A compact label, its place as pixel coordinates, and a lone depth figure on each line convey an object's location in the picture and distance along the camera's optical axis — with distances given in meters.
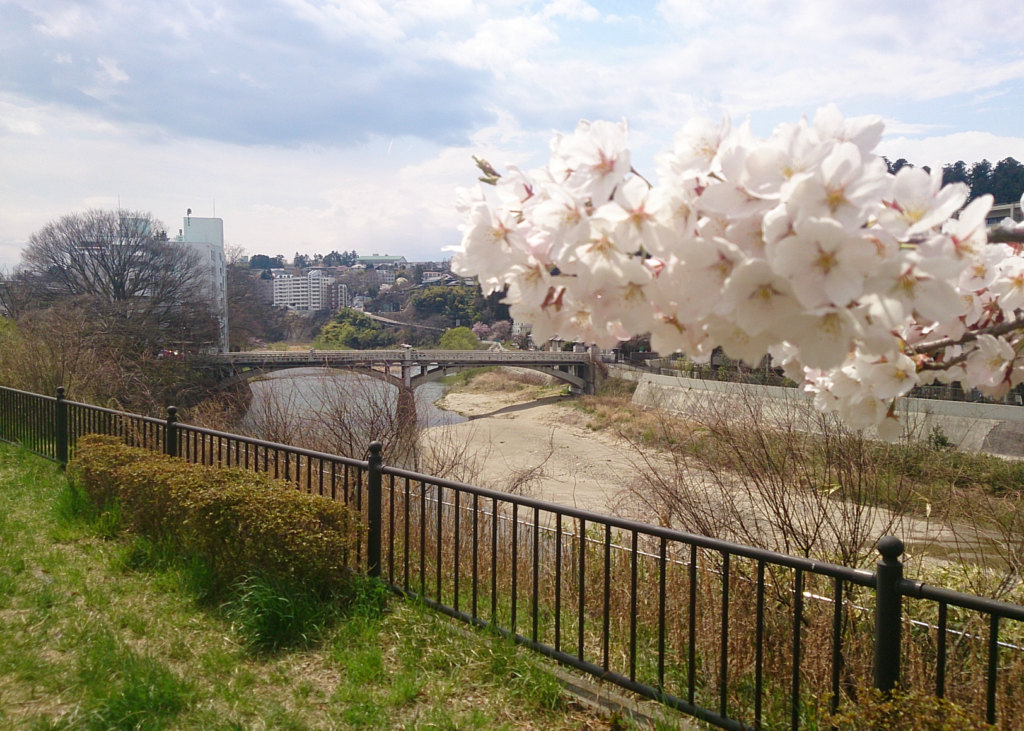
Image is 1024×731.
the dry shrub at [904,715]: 2.03
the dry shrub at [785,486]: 5.24
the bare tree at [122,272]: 27.45
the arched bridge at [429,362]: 25.67
